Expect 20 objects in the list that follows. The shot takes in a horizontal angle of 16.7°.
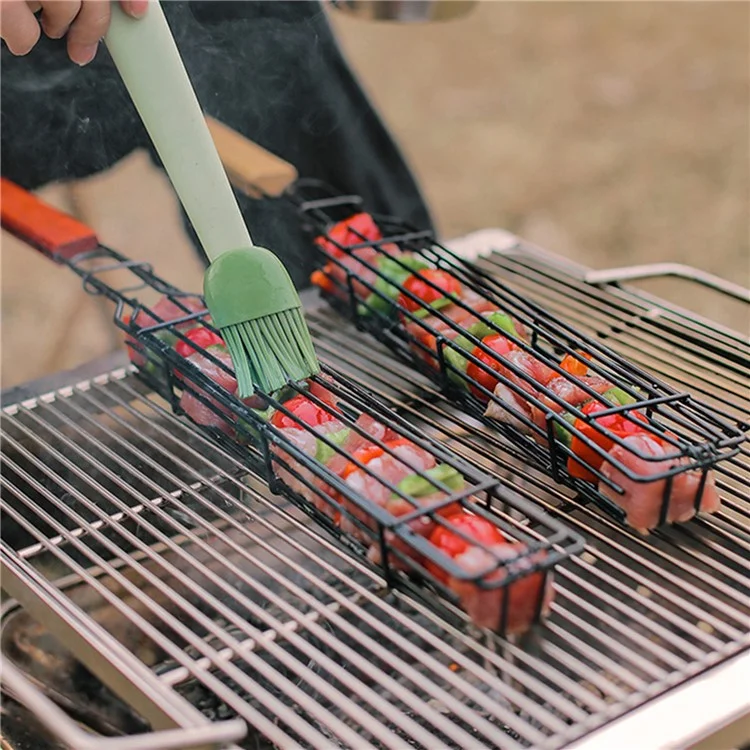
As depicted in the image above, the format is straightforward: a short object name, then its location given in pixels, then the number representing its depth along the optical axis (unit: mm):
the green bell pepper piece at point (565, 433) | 1145
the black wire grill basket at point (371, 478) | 1055
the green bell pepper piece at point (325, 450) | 1128
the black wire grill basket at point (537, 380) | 1110
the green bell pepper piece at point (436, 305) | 1244
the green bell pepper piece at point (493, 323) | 1213
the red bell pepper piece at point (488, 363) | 1185
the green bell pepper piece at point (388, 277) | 1266
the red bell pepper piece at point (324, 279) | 1308
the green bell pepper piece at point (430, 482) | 1091
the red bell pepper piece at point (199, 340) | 1212
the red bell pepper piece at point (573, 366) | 1183
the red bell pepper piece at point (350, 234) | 1307
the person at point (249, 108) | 1344
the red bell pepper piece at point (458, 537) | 1065
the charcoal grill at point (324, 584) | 1031
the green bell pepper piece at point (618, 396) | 1154
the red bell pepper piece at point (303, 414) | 1145
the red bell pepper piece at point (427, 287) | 1249
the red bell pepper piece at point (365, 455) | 1111
